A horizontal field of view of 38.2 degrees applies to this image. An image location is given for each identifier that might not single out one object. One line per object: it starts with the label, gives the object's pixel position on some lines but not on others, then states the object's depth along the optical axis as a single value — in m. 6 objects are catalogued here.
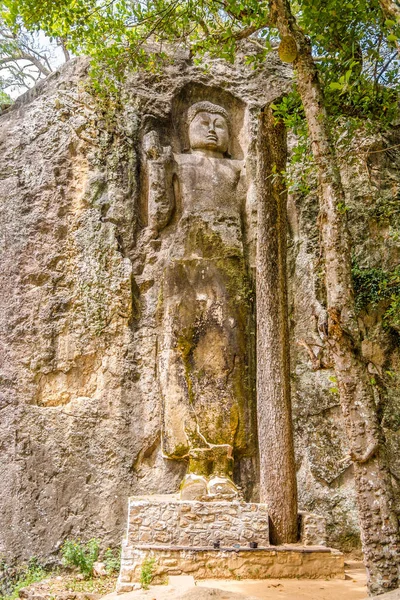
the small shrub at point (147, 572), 5.52
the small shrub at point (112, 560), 6.95
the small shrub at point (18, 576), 6.88
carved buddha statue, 7.24
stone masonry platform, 5.76
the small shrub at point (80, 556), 6.88
